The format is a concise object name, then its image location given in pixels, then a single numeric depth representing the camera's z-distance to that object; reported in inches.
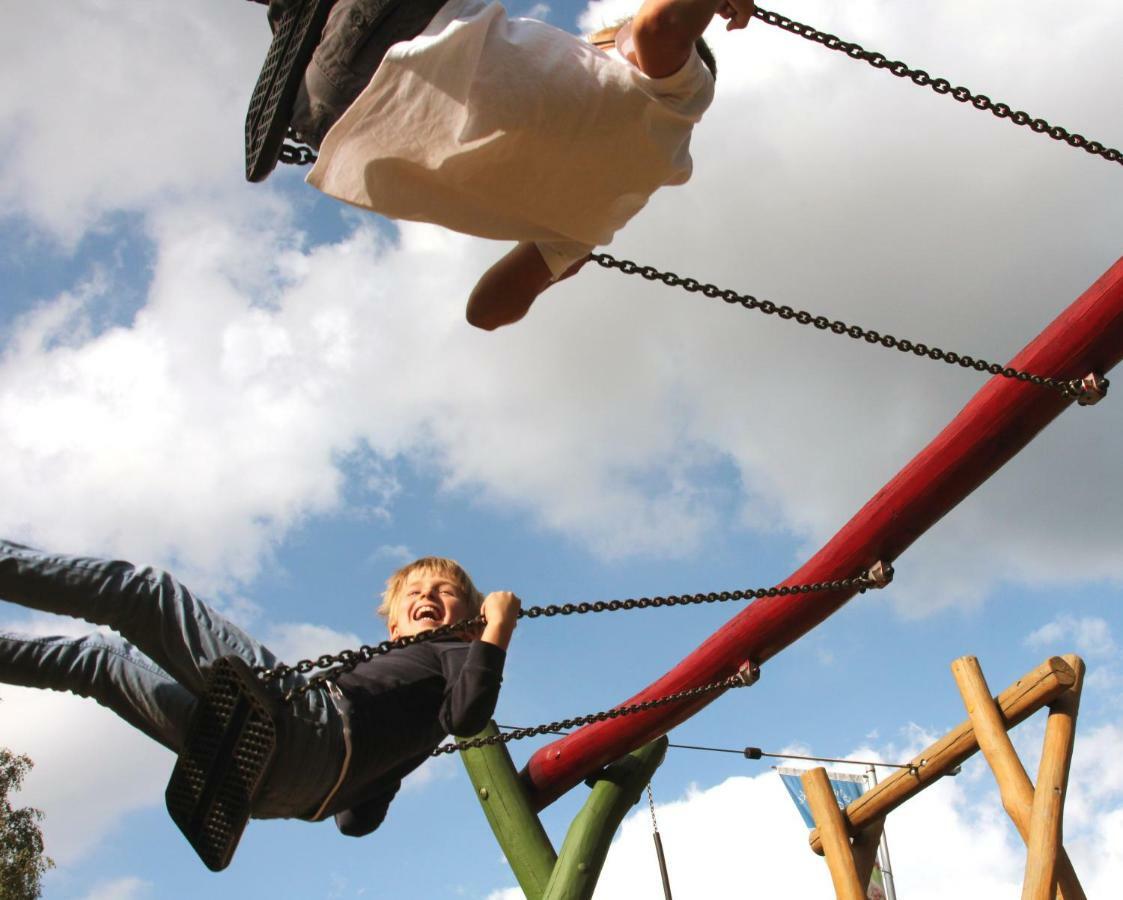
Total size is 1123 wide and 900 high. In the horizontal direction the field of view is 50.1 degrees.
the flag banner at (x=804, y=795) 249.3
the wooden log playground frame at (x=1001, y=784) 193.0
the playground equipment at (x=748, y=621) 110.3
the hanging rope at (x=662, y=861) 235.8
